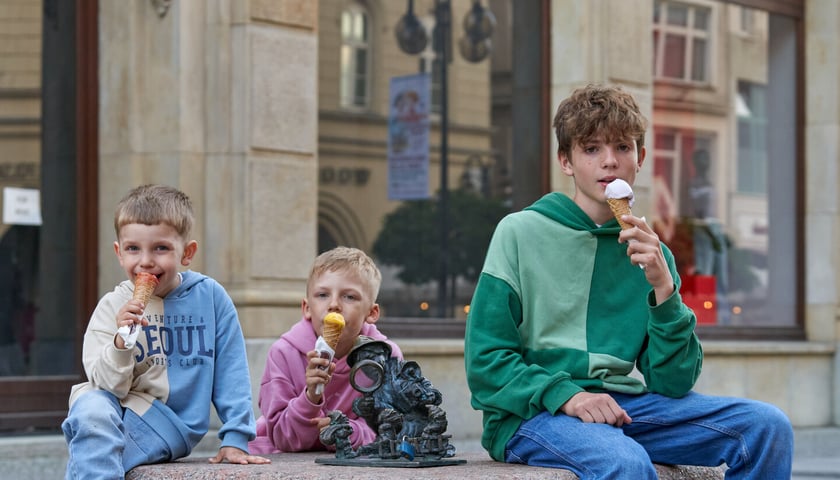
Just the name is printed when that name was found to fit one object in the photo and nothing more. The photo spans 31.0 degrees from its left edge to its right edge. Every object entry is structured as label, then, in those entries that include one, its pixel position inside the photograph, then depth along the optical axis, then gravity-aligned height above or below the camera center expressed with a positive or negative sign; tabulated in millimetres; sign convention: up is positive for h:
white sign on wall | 8266 +106
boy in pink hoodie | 4492 -415
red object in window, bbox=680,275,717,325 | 11820 -515
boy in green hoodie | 3922 -294
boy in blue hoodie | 3807 -366
